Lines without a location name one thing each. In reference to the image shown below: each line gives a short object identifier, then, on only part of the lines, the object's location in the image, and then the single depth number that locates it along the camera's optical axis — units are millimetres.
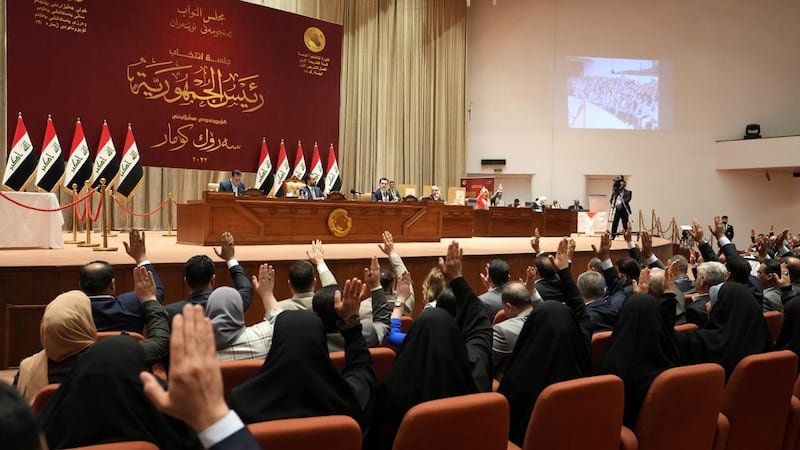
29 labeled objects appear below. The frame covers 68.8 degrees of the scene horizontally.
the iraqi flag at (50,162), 7779
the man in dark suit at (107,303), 2941
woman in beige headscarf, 1872
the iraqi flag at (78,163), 8102
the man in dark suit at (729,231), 14163
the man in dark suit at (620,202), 11969
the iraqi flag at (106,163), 8234
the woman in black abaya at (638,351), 2365
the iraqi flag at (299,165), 10898
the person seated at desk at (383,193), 9758
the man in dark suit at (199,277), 3154
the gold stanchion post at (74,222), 7362
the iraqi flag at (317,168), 11333
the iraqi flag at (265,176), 10742
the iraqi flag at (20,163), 7375
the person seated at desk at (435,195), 9733
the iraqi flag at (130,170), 8406
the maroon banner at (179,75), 8969
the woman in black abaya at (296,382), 1711
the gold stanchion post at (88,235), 6816
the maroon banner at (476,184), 15070
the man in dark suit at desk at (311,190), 8930
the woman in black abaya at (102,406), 1418
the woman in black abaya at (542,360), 2168
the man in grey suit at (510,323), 2652
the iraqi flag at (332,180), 11258
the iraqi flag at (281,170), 10883
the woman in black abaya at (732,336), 2750
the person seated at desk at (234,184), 8312
